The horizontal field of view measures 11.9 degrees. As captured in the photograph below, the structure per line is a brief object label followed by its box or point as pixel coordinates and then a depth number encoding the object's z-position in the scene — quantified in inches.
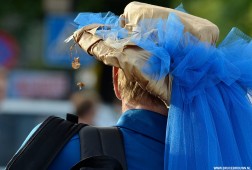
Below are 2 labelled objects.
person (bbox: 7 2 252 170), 155.8
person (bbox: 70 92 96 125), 433.5
